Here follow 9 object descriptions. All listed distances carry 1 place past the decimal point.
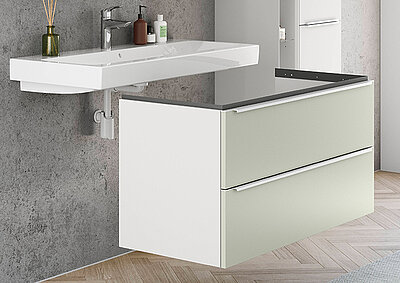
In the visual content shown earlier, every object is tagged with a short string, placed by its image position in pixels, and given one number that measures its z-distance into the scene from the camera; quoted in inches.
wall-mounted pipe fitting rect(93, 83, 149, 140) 153.6
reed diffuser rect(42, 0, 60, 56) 140.1
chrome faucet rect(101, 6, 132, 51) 153.3
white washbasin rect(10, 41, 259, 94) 128.8
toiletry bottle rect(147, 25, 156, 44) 163.2
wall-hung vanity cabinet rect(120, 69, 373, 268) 116.3
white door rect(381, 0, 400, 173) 238.5
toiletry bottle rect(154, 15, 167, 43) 164.2
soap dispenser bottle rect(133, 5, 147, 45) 160.7
